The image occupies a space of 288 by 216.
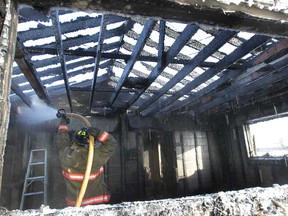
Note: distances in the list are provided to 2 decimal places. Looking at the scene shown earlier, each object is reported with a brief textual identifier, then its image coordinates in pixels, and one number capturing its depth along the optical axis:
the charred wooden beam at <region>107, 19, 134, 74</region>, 3.58
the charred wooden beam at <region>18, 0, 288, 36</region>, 1.19
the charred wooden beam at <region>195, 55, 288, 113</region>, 3.97
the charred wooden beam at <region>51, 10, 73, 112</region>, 2.08
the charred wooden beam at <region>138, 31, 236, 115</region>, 2.59
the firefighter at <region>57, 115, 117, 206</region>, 3.77
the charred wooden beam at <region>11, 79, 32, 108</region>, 3.90
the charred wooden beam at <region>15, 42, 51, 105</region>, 2.56
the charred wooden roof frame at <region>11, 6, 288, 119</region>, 2.82
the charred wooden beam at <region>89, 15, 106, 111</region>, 2.24
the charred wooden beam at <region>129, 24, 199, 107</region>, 2.56
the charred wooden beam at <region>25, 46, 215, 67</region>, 3.08
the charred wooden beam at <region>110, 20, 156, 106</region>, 2.46
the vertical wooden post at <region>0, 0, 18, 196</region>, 1.02
